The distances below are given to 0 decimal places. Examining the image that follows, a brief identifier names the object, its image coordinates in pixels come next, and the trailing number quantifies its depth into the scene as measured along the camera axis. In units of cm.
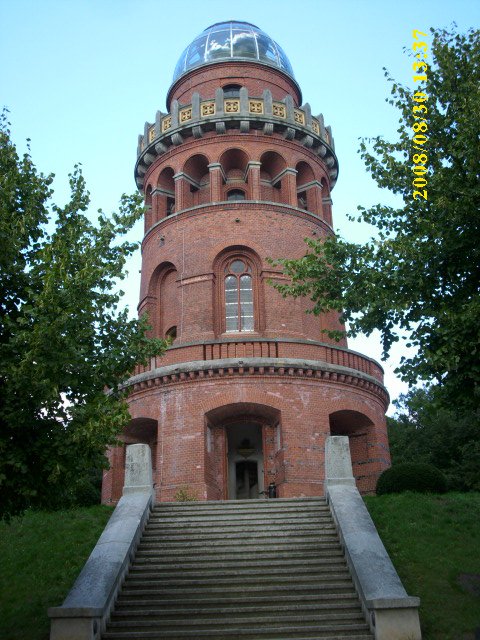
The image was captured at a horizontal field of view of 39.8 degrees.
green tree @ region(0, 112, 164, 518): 937
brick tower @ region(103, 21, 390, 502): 1967
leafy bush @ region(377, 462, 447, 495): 1708
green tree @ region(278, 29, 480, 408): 1077
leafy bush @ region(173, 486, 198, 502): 1775
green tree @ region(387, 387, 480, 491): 2873
